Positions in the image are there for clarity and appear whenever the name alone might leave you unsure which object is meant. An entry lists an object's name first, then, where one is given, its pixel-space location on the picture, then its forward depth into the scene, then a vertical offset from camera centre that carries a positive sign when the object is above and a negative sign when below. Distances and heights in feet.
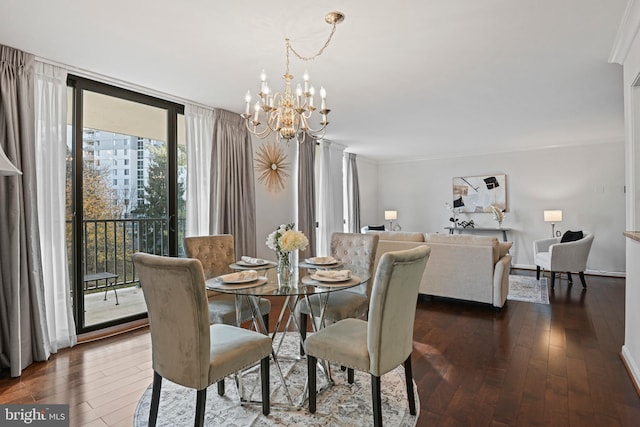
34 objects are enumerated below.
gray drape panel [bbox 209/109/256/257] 13.21 +1.31
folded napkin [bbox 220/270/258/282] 6.72 -1.25
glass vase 7.21 -1.26
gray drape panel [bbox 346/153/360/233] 23.08 +1.12
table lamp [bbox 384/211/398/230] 25.62 -0.20
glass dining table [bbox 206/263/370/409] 6.28 -1.42
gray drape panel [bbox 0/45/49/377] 8.07 -0.32
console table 21.85 -1.31
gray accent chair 16.01 -2.29
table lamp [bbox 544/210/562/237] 19.33 -0.38
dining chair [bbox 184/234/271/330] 8.19 -1.42
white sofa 12.84 -2.16
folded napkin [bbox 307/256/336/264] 8.58 -1.21
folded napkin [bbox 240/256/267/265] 8.64 -1.19
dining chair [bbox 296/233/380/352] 8.43 -2.13
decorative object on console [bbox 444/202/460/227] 23.95 -0.14
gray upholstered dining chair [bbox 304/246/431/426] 5.55 -2.25
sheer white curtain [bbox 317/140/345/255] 19.81 +1.10
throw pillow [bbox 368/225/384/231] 22.54 -1.04
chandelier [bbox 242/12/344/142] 7.22 +2.54
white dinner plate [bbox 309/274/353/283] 6.73 -1.32
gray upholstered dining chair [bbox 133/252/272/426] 5.15 -1.83
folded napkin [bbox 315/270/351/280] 6.84 -1.26
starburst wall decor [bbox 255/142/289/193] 15.74 +2.34
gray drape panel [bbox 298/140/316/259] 17.43 +1.04
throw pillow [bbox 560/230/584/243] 17.13 -1.39
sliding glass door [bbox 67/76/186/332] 10.11 +0.86
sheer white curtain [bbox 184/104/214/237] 12.59 +1.87
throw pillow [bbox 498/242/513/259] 13.59 -1.56
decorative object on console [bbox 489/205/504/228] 21.98 -0.24
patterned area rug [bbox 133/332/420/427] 6.20 -3.80
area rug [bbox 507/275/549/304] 14.58 -3.80
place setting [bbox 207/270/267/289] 6.54 -1.34
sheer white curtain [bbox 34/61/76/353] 9.09 +0.67
